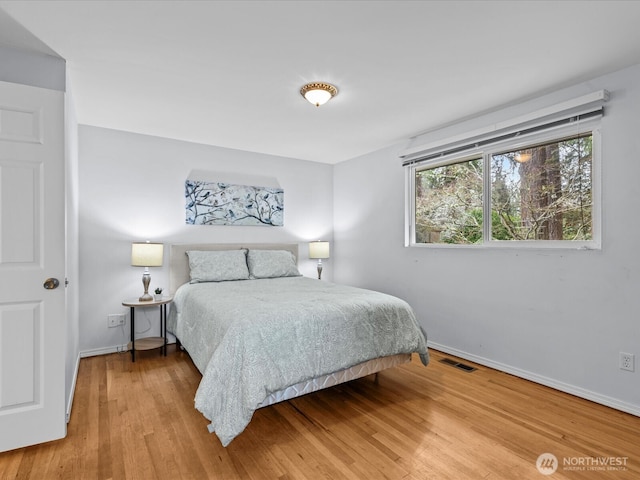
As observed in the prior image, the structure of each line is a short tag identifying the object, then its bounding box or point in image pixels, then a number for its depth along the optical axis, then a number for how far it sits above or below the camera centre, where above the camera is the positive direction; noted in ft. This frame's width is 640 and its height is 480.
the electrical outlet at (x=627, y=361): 7.52 -2.80
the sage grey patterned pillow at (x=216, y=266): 11.95 -1.03
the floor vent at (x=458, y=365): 10.11 -3.96
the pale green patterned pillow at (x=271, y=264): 12.91 -1.05
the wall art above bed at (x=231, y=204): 13.25 +1.38
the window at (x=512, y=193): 8.52 +1.34
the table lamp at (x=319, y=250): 15.37 -0.61
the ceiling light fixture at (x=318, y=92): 8.38 +3.67
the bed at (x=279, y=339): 6.24 -2.25
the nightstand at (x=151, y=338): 10.74 -3.35
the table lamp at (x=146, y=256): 11.10 -0.61
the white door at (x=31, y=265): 6.21 -0.52
